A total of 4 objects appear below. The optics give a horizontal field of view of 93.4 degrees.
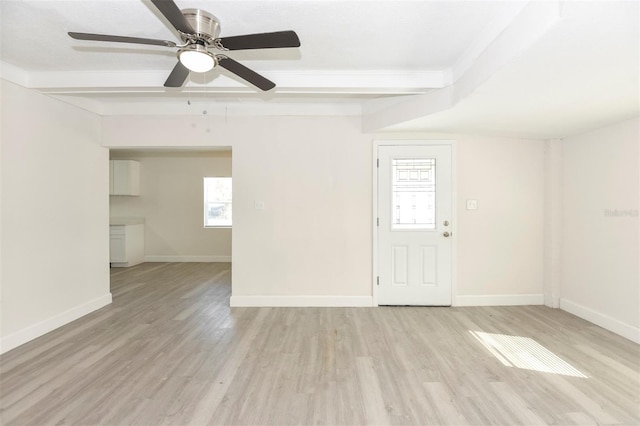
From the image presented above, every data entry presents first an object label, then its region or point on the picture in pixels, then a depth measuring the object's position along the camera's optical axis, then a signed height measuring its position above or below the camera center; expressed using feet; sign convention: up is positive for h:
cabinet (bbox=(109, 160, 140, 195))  21.53 +2.40
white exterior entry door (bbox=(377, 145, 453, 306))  12.64 -0.74
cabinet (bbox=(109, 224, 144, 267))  20.71 -2.40
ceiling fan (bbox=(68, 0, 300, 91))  5.35 +3.24
